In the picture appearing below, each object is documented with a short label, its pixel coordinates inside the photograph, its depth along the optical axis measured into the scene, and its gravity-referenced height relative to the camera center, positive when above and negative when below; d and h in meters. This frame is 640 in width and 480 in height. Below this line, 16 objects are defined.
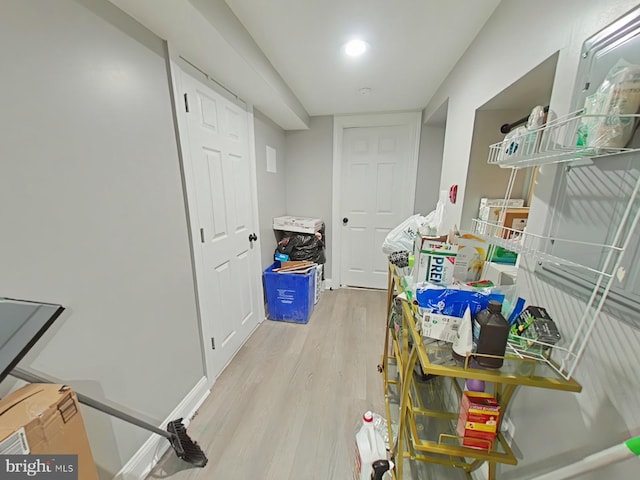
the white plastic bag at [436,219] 1.56 -0.22
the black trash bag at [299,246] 2.73 -0.67
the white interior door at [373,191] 2.86 -0.02
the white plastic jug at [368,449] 1.05 -1.19
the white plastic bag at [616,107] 0.51 +0.19
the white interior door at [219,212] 1.47 -0.18
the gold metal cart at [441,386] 0.65 -0.89
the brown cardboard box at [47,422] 0.56 -0.59
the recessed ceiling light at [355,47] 1.48 +0.91
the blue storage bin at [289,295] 2.44 -1.11
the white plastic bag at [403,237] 1.69 -0.35
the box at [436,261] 0.90 -0.28
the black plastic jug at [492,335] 0.64 -0.39
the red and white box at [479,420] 0.79 -0.77
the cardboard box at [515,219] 1.02 -0.12
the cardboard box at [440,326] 0.72 -0.42
